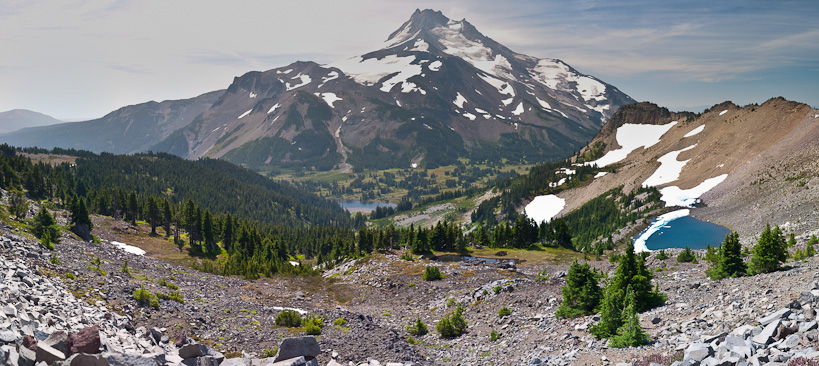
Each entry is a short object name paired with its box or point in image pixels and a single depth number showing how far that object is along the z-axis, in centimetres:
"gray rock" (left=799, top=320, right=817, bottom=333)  1727
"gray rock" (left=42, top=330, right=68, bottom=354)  1944
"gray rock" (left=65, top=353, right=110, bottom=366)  1805
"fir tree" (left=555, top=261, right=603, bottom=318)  3466
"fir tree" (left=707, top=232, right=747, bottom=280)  3491
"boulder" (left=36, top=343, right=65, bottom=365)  1814
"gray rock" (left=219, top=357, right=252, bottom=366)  2488
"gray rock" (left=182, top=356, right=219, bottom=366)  2388
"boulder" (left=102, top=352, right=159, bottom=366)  1950
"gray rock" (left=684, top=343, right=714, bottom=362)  1833
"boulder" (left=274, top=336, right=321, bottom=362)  2670
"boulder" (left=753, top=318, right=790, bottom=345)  1770
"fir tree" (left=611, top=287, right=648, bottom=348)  2434
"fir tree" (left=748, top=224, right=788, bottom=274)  3269
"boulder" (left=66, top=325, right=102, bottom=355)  1958
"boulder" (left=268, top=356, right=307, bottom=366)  2442
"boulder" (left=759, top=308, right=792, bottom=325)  1958
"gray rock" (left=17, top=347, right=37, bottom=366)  1770
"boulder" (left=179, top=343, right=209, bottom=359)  2436
